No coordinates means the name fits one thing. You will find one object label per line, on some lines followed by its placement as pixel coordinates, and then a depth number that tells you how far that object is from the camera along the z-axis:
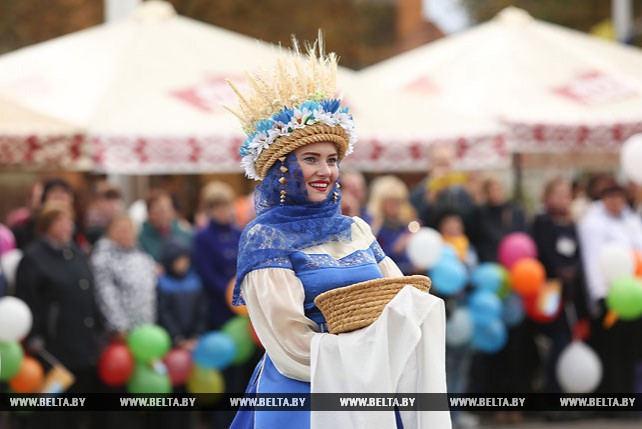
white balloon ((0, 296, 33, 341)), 15.84
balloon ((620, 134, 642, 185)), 20.14
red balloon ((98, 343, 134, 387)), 17.33
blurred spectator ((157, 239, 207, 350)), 18.47
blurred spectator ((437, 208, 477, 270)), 20.19
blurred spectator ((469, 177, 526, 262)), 21.25
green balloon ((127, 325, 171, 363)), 17.36
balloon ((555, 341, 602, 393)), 21.25
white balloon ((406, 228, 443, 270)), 18.55
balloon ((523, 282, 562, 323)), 21.25
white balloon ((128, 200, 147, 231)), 23.13
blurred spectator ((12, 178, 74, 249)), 18.48
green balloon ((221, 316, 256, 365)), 18.47
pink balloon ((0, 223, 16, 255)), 17.83
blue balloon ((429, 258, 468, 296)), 19.16
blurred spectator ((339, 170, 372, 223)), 17.89
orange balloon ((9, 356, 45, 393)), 16.23
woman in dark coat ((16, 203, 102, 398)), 16.77
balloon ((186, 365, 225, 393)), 18.47
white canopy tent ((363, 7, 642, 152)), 22.80
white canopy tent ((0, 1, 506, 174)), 18.52
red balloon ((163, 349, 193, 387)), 18.14
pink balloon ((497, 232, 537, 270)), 20.94
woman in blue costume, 9.55
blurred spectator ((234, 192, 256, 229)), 19.67
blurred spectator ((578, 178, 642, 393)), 21.34
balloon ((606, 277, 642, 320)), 20.06
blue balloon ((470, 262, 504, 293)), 20.28
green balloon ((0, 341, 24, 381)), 15.96
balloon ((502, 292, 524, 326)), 21.09
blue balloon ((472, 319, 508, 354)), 20.48
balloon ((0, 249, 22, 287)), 17.23
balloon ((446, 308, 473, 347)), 19.64
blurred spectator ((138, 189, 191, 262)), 19.56
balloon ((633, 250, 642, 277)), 20.58
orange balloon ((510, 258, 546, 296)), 20.67
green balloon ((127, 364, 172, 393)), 17.52
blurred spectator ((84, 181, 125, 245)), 19.58
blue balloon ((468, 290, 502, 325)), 20.14
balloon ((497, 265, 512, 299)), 20.73
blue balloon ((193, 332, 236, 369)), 18.14
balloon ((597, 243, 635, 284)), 20.34
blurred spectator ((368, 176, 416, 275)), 18.91
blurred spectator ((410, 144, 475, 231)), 20.27
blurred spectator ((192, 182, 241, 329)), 18.98
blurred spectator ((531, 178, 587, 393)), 21.64
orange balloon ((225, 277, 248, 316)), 18.55
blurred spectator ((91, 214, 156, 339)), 17.59
